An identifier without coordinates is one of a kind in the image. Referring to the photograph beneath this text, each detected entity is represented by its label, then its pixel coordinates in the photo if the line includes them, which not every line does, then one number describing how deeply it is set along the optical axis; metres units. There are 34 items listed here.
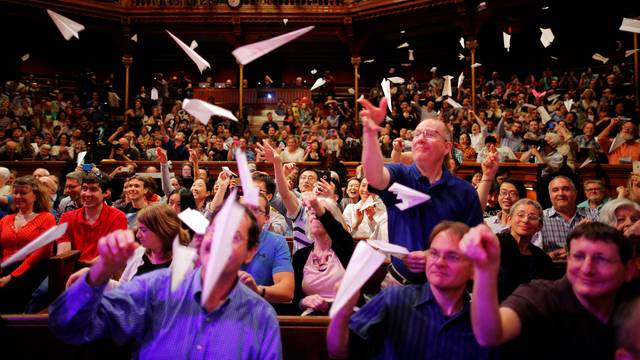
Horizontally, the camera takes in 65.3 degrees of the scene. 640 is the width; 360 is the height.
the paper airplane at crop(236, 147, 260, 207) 1.33
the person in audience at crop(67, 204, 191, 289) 2.20
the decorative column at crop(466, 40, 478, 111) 9.97
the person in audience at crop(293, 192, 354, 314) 2.34
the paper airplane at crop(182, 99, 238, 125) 1.64
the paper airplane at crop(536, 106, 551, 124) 7.84
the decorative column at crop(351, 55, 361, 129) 11.66
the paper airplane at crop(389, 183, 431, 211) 1.93
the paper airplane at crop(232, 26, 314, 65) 1.78
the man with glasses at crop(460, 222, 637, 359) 1.49
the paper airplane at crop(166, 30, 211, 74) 2.24
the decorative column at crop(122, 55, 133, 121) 11.73
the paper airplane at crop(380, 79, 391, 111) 3.28
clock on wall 12.04
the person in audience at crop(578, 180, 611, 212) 4.12
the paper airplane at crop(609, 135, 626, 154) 6.13
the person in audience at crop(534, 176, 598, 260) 3.60
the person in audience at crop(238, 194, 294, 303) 2.43
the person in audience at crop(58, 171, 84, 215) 4.16
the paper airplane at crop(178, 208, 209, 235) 1.55
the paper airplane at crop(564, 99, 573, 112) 8.28
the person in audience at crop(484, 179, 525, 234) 3.70
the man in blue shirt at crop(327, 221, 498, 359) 1.50
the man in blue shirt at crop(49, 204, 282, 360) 1.36
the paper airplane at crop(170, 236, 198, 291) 1.39
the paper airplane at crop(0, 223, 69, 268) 1.44
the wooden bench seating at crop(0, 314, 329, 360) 1.87
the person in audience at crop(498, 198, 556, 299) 2.45
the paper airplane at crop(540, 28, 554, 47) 10.80
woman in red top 2.93
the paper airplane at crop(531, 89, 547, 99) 9.08
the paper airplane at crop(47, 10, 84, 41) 3.01
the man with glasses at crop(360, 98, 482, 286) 2.04
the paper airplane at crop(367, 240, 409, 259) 1.68
